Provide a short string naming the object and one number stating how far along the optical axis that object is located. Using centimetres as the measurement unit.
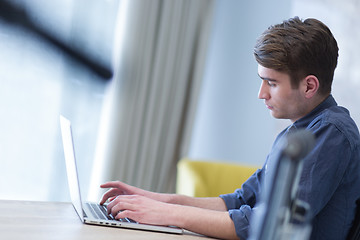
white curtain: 388
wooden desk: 204
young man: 211
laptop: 218
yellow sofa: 358
